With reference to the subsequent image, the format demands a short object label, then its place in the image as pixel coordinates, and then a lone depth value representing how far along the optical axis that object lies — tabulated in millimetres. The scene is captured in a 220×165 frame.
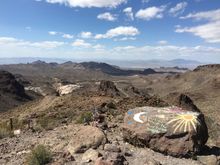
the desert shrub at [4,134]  7676
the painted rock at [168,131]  5485
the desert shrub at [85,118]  7533
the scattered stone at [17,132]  7748
